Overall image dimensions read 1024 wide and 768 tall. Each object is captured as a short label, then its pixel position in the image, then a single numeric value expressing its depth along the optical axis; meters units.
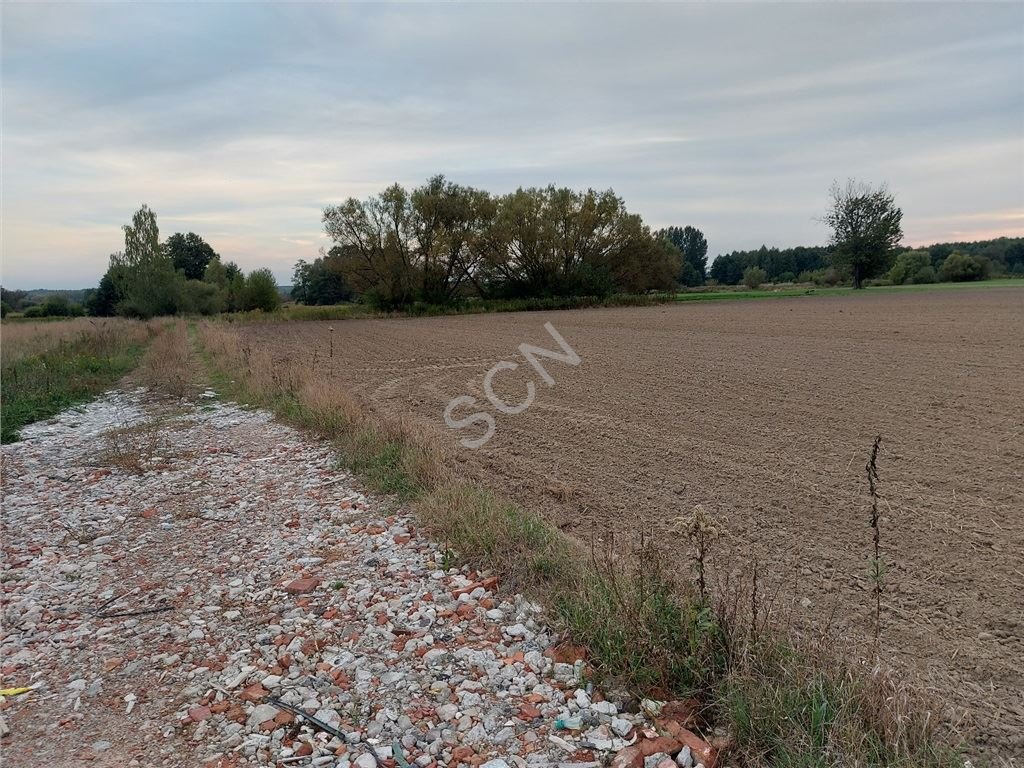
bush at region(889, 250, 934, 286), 86.81
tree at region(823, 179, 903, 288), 72.94
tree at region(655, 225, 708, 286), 140.25
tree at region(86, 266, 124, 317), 72.39
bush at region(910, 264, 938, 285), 85.88
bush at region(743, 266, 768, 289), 99.31
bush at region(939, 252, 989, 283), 85.19
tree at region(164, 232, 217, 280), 92.44
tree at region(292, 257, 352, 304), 91.62
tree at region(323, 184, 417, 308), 52.34
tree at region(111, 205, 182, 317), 53.28
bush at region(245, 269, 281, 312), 62.59
